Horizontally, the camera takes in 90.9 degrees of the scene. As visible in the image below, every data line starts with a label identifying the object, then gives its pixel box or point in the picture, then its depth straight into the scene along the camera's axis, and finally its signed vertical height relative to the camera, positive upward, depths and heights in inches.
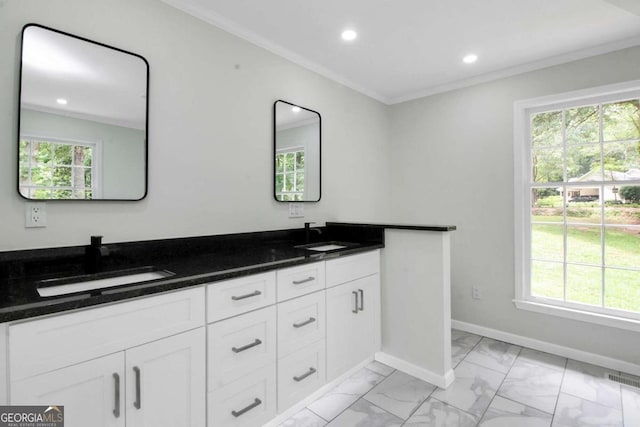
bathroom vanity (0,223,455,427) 40.6 -19.1
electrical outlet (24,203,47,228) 56.4 +0.3
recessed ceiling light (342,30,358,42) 89.7 +52.6
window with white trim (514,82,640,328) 96.3 +5.0
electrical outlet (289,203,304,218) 103.3 +2.2
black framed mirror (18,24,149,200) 56.8 +19.3
